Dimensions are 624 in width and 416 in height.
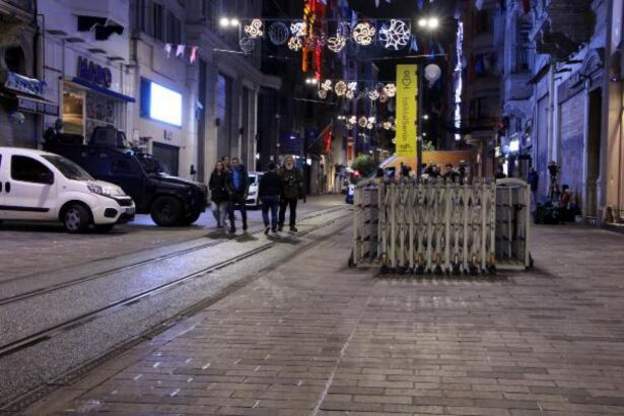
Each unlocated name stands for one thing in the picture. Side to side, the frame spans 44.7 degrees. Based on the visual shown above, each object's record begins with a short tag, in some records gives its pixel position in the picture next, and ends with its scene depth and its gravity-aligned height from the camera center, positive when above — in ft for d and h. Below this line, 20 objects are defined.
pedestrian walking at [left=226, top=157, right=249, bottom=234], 60.08 -0.05
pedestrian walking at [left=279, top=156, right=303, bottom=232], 61.41 -0.21
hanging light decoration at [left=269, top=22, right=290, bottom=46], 73.46 +14.91
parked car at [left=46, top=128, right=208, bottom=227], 65.57 -0.01
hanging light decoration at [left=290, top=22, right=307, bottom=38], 76.38 +15.90
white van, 55.11 -0.95
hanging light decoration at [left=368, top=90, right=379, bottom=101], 133.90 +16.58
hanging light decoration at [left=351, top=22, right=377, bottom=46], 70.85 +14.56
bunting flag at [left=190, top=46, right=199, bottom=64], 105.40 +18.59
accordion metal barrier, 35.45 -1.54
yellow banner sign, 60.29 +6.46
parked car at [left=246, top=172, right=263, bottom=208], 103.81 -1.22
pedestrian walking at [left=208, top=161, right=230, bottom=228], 60.64 -0.26
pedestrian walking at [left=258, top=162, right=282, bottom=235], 59.11 -0.56
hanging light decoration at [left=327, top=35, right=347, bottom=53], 75.20 +14.53
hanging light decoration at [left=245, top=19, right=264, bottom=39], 76.28 +15.89
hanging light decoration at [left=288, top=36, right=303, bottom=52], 76.35 +14.61
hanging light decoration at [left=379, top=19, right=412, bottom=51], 68.55 +14.05
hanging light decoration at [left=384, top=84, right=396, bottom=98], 122.08 +16.03
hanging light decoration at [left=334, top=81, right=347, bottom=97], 125.18 +16.60
